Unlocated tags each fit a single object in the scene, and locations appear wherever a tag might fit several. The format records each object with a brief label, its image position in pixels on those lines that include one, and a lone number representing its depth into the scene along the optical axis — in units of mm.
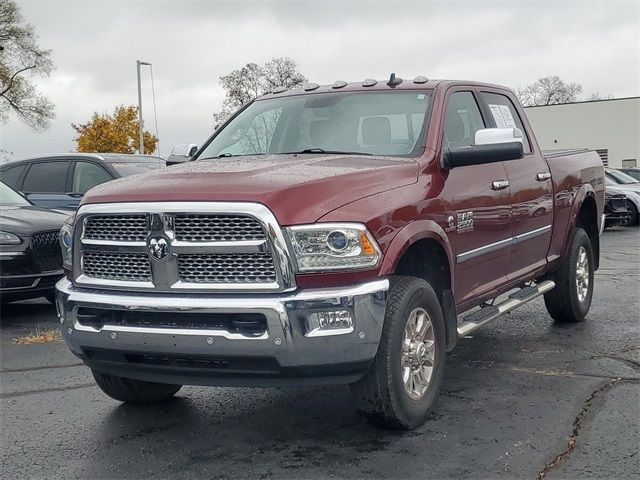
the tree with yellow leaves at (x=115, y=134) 42969
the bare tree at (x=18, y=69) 41562
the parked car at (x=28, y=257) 7402
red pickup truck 3666
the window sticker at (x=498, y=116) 6031
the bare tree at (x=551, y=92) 72188
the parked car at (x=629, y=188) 19312
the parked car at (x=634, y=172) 25453
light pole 35531
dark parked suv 10383
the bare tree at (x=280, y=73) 45594
